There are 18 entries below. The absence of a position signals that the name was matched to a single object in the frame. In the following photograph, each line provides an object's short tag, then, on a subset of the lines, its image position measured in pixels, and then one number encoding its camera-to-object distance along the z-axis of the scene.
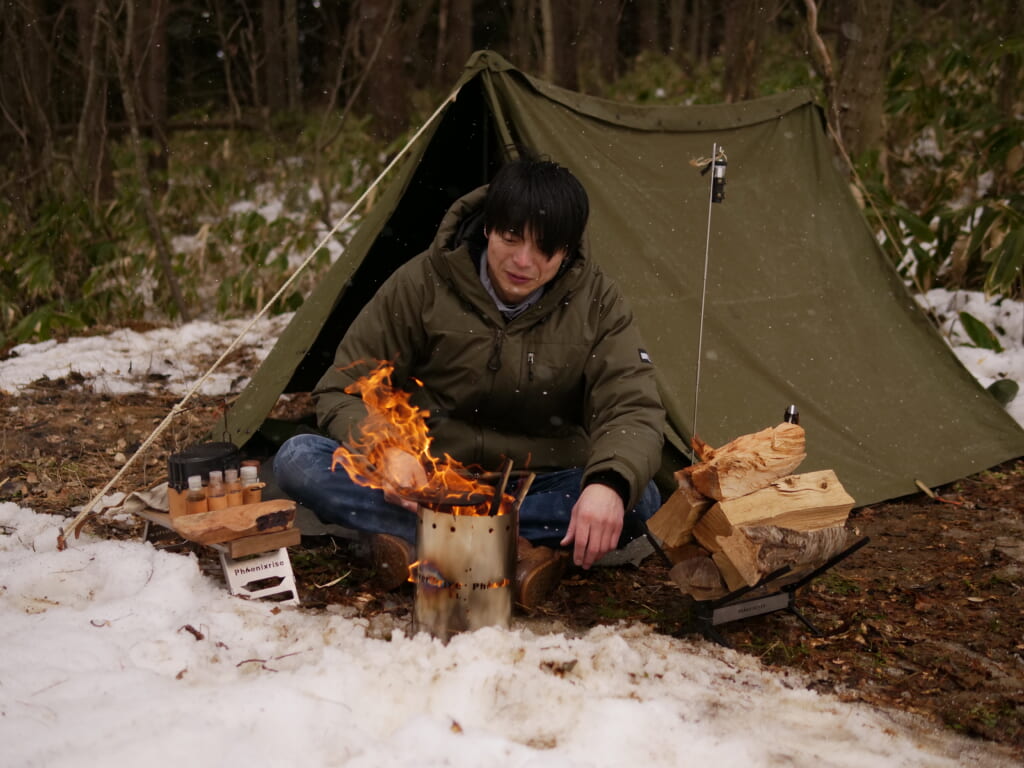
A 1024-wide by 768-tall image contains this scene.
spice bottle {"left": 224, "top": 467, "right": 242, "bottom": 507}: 2.77
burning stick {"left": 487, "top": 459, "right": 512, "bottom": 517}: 2.38
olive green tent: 3.58
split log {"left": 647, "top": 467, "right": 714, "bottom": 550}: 2.55
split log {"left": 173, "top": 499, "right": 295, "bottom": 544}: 2.61
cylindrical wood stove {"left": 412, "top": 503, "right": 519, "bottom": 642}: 2.31
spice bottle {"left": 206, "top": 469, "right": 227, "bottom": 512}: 2.73
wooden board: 2.66
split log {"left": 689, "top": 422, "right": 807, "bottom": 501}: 2.46
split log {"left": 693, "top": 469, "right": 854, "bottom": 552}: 2.48
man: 2.68
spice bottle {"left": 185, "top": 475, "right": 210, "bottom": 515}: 2.71
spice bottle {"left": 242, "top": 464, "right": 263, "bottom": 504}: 2.81
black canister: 2.72
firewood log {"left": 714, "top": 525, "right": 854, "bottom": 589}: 2.41
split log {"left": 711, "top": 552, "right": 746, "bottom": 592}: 2.50
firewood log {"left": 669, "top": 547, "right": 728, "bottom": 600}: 2.58
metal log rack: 2.54
